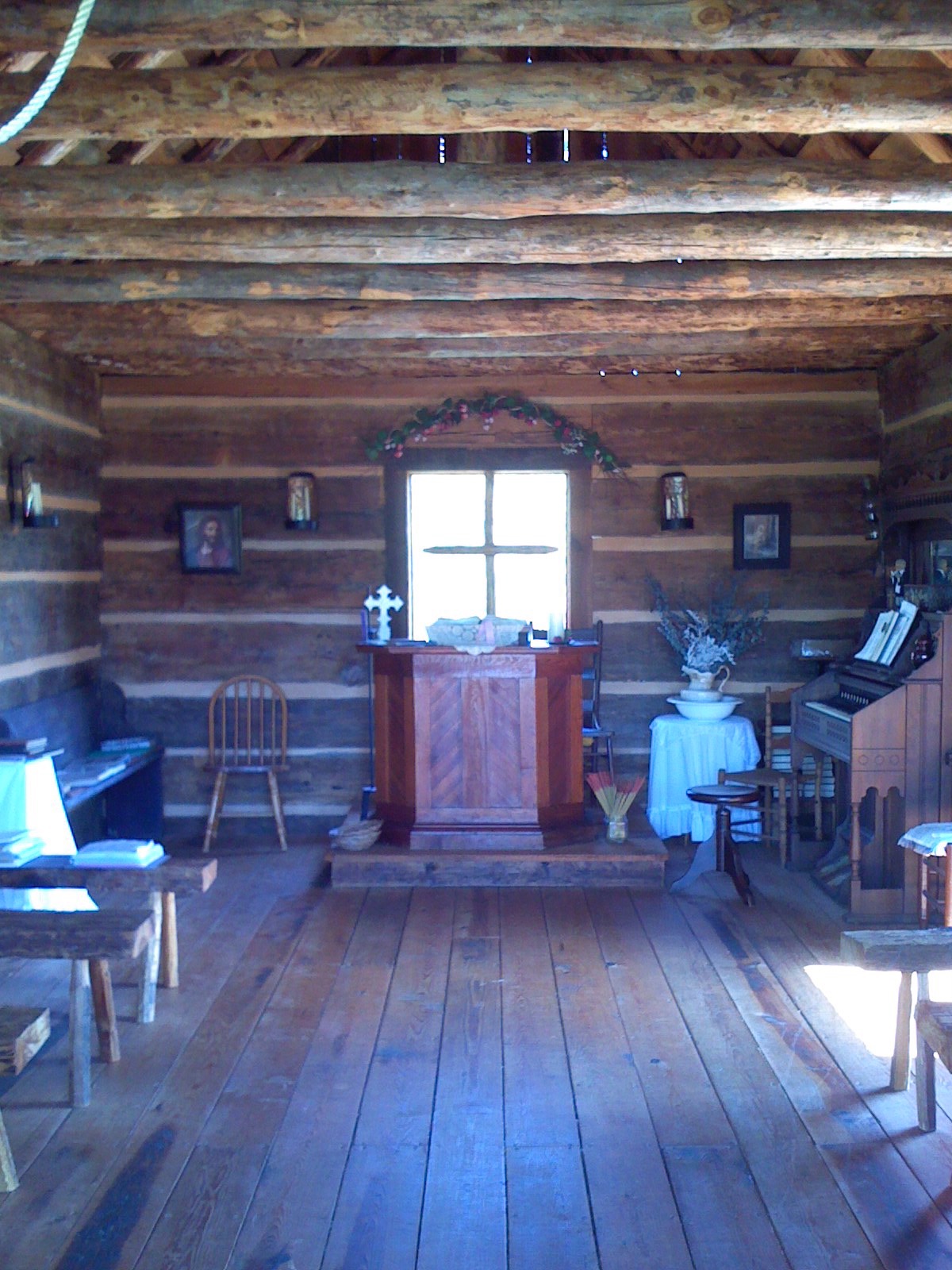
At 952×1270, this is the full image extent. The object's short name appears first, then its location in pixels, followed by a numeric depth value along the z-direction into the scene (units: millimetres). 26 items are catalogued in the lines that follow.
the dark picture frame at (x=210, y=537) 7652
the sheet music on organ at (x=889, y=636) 6035
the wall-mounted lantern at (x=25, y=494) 6152
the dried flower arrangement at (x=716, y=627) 7387
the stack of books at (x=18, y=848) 4504
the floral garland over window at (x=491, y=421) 7488
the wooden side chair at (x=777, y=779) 6668
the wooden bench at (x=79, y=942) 3754
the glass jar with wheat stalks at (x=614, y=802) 6527
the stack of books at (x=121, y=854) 4574
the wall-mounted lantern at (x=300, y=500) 7531
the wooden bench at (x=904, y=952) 3584
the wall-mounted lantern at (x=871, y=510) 7539
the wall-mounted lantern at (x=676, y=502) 7480
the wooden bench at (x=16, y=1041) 3137
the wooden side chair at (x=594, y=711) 7375
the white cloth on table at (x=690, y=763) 7180
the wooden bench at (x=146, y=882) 4398
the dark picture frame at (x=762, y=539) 7629
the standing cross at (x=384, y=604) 7238
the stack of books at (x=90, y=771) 6262
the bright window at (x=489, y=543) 7730
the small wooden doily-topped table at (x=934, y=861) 4973
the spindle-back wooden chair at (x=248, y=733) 7363
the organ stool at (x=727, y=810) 6156
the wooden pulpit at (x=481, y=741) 6488
